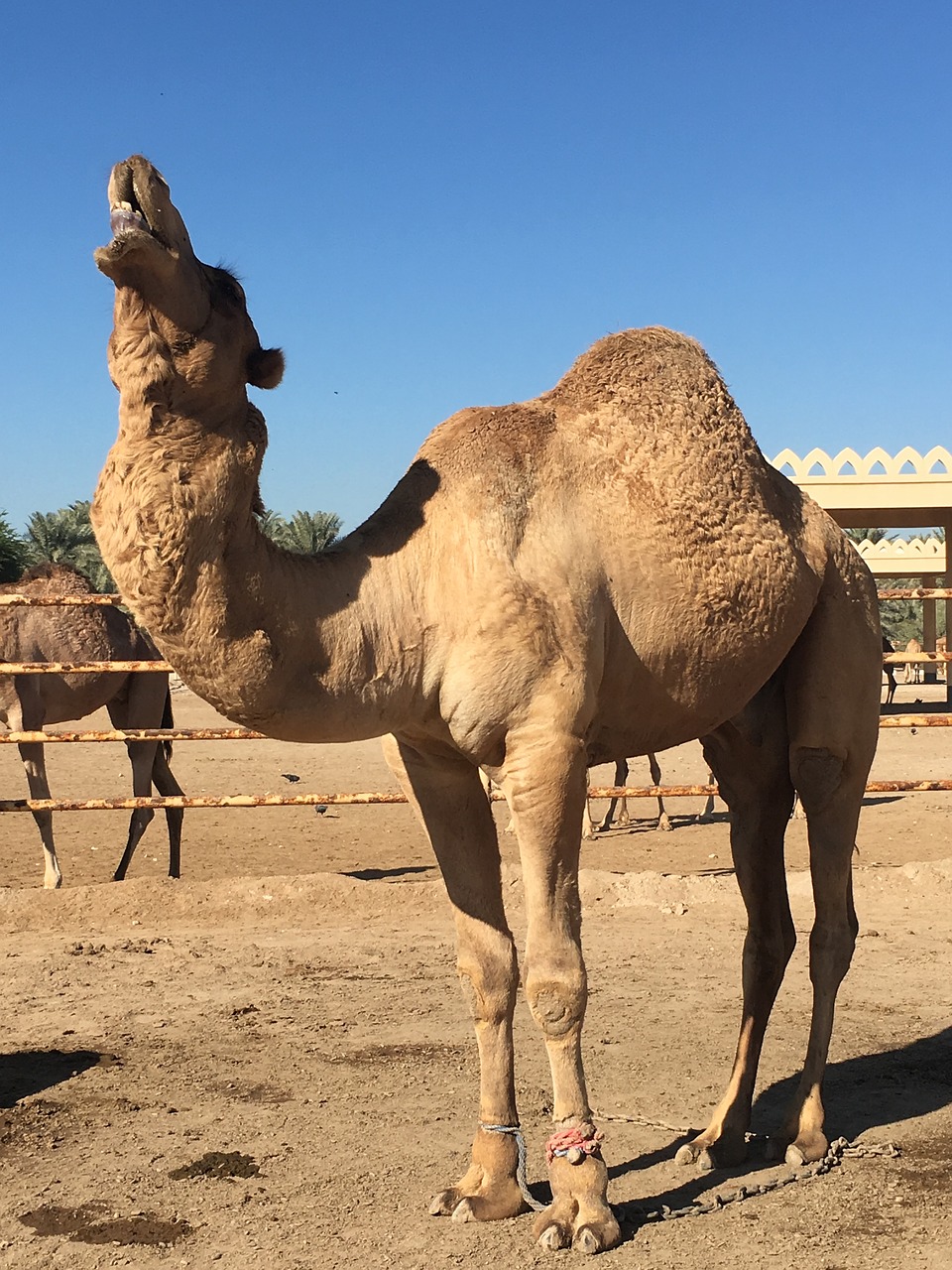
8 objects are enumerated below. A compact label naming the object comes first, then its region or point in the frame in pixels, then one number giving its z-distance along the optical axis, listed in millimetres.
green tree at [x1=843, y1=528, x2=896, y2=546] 39503
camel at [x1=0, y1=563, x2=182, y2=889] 10609
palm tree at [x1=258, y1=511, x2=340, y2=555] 35500
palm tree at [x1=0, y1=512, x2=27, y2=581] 27250
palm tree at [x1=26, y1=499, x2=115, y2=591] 32781
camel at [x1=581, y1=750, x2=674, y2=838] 12013
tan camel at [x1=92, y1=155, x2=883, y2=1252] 3064
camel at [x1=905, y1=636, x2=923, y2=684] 34938
